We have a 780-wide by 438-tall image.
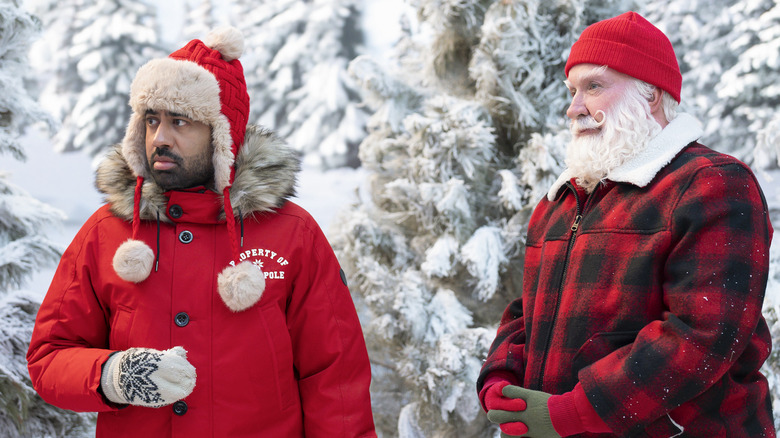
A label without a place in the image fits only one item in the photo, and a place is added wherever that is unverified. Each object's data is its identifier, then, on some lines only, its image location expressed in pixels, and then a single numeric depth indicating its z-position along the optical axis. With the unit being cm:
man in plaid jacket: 151
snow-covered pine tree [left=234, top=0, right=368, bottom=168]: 683
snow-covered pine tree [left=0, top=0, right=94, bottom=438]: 300
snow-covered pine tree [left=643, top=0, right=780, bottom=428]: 868
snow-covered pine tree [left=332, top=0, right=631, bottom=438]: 353
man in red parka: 194
